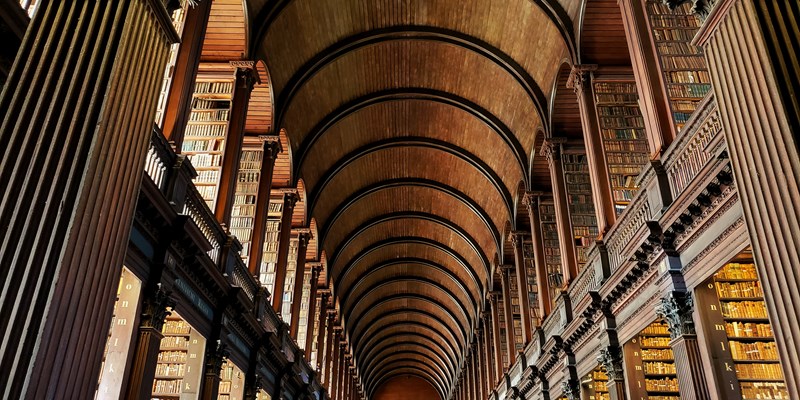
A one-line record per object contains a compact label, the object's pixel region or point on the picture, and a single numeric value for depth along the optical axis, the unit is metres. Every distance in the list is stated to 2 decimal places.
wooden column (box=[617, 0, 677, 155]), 7.94
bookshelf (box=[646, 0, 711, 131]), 8.07
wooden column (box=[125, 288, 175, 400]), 6.75
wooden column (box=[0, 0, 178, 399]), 3.20
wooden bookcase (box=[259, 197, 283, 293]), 14.84
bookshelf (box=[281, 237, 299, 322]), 16.56
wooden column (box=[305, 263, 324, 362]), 18.31
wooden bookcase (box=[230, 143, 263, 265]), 12.46
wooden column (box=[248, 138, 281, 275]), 12.27
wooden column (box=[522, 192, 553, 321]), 15.07
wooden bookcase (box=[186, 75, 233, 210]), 10.52
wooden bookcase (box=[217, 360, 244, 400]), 11.44
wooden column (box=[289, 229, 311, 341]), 16.19
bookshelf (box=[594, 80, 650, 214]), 10.66
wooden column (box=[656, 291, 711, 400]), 6.83
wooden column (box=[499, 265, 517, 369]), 19.05
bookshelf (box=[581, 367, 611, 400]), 11.78
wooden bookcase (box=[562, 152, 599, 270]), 13.16
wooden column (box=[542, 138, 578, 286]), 12.66
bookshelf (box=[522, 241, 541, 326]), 17.42
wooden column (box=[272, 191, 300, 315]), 14.21
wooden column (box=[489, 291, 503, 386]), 21.12
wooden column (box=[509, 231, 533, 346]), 16.81
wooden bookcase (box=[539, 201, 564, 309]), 15.42
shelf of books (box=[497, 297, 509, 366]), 22.35
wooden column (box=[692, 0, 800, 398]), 3.52
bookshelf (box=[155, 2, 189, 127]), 8.02
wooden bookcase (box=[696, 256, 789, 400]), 6.70
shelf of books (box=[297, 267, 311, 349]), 18.78
